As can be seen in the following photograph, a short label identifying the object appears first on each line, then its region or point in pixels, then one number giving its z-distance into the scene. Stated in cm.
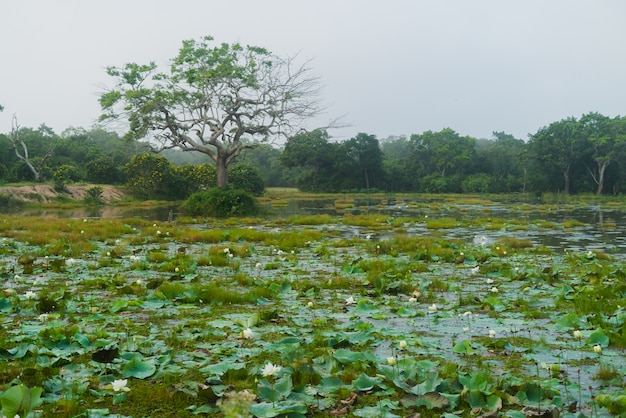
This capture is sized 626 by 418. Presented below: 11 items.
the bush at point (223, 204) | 2645
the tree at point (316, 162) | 6744
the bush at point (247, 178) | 4801
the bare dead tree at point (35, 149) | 4703
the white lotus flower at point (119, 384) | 353
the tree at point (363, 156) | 6925
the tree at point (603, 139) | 5072
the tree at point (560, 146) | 5409
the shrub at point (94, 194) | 4022
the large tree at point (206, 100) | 2784
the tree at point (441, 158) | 6831
